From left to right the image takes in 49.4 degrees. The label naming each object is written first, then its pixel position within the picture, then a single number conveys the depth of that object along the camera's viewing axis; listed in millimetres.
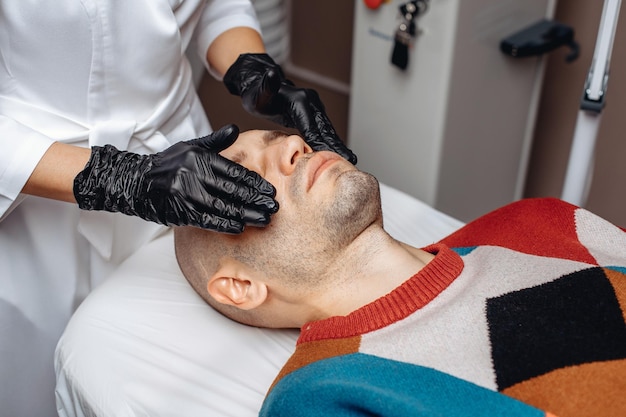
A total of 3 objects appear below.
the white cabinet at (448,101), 1986
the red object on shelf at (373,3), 2039
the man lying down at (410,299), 990
